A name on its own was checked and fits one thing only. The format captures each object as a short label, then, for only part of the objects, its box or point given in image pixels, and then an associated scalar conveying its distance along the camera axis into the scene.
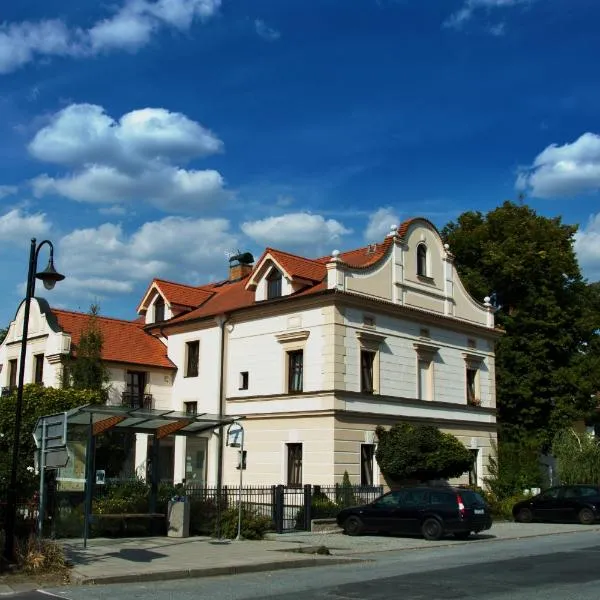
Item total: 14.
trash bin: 21.59
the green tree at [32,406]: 28.44
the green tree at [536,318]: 40.75
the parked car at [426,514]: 22.00
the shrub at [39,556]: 14.01
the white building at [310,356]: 30.06
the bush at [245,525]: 21.58
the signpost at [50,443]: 15.15
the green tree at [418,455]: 29.56
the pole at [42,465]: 15.53
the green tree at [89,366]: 32.31
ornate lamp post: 14.27
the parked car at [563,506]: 28.20
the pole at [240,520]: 21.22
